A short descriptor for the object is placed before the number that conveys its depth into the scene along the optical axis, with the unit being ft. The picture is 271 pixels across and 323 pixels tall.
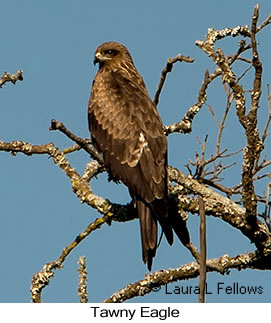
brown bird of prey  45.65
